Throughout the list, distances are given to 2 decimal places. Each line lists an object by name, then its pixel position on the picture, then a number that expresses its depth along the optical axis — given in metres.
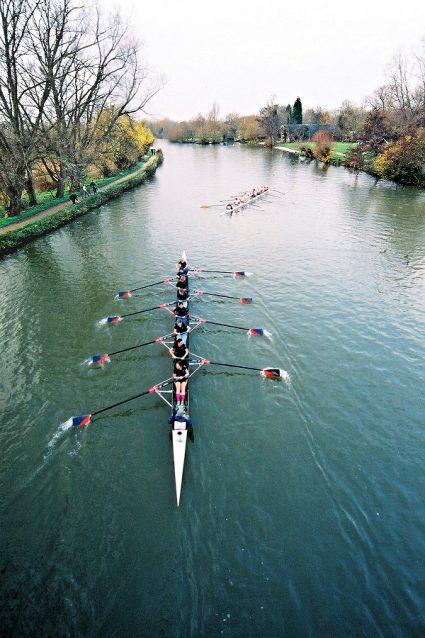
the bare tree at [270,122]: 124.81
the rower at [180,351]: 14.91
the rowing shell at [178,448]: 10.70
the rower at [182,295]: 20.25
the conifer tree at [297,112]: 131.75
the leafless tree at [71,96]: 35.03
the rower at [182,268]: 22.23
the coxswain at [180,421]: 12.05
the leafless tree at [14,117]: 30.72
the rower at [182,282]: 20.97
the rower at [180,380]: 13.01
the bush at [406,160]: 51.03
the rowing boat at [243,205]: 40.47
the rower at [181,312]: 18.00
